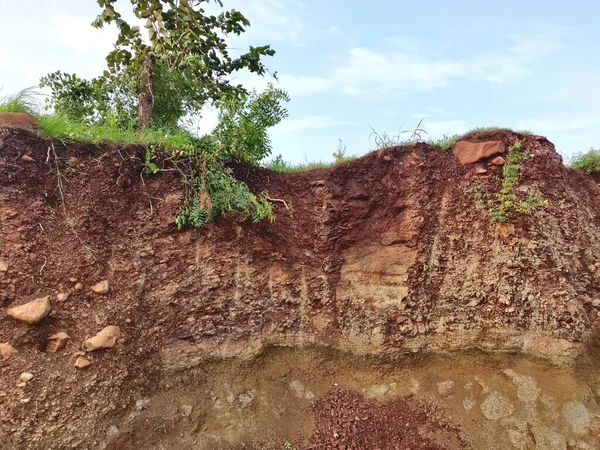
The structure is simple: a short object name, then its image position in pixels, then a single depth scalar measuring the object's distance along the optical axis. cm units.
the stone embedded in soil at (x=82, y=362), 419
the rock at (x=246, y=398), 484
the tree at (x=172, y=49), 628
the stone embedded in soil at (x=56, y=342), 417
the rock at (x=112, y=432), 414
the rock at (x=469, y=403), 502
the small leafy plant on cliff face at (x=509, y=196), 539
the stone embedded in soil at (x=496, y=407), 489
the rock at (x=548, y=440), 457
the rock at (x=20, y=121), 461
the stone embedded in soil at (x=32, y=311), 407
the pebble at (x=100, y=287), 453
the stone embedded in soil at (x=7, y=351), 394
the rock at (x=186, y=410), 454
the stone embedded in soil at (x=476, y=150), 567
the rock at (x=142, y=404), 441
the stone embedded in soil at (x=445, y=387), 518
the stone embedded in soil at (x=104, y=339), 430
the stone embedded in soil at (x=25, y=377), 393
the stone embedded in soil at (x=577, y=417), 462
